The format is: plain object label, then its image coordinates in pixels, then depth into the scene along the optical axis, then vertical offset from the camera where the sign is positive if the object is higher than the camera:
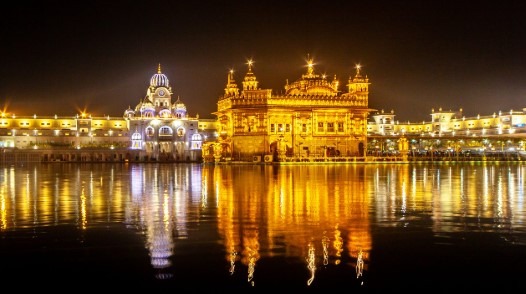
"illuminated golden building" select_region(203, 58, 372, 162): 64.75 +2.95
